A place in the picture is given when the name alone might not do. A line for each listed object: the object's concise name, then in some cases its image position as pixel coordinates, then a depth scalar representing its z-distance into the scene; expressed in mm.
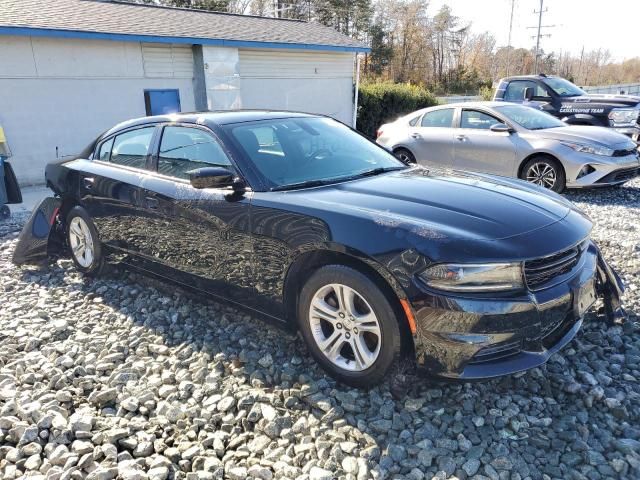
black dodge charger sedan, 2496
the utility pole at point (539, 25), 49256
